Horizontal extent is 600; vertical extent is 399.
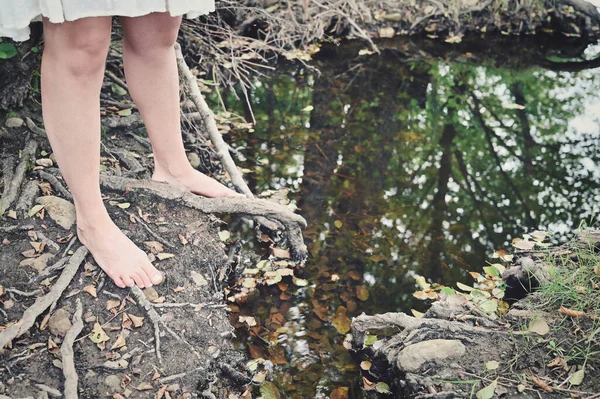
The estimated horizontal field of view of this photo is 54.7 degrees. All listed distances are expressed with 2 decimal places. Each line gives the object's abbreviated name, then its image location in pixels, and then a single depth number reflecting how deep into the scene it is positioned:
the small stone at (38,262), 2.39
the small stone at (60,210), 2.59
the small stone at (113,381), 2.04
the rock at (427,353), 2.18
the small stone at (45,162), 2.93
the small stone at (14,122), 3.08
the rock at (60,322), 2.18
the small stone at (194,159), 3.60
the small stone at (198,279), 2.55
